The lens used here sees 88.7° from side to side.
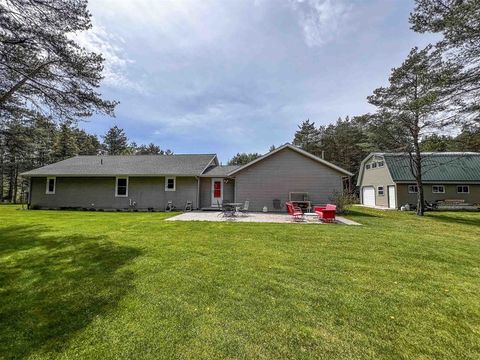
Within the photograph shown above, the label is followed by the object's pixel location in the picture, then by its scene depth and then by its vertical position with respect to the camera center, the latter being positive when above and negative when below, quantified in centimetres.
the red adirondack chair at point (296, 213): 1222 -86
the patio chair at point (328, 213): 1191 -89
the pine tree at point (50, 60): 665 +411
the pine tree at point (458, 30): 847 +600
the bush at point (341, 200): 1584 -30
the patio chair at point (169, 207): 1749 -77
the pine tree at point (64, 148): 3644 +737
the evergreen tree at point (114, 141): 4753 +1079
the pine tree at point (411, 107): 1168 +550
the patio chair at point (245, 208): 1551 -82
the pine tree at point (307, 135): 4203 +1042
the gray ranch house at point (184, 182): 1658 +99
